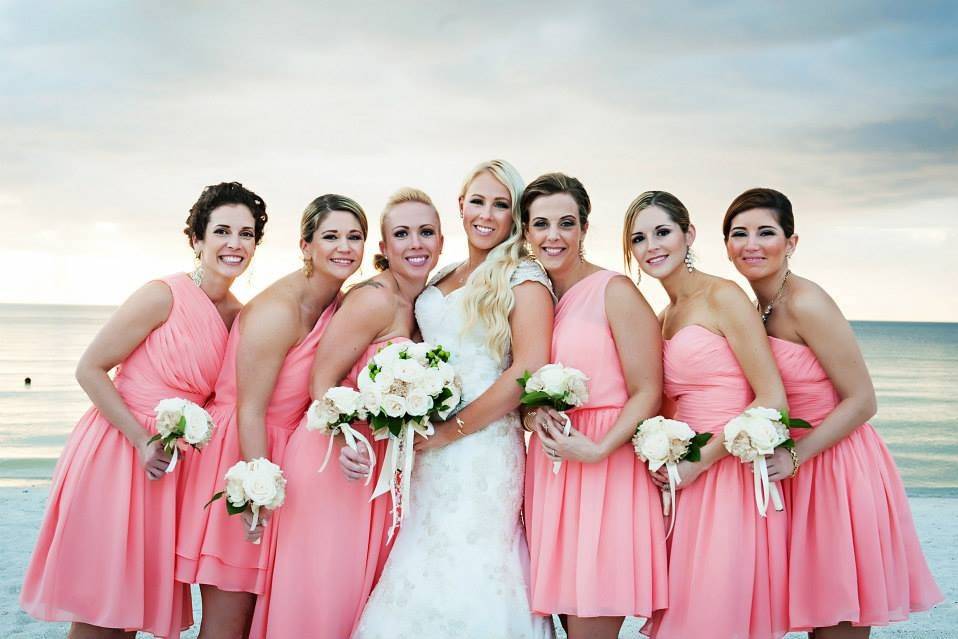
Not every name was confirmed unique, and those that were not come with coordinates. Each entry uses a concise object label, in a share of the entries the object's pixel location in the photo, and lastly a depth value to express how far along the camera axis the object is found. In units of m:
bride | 5.12
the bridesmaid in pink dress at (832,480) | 5.07
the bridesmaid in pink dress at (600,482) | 5.03
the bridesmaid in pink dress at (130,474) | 5.25
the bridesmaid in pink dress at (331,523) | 5.26
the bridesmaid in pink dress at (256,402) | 5.34
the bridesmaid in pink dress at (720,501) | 4.96
